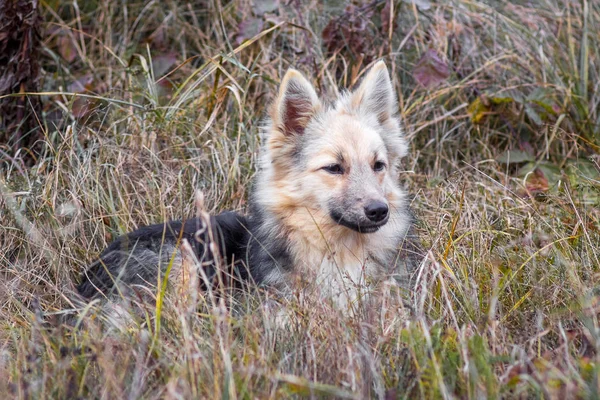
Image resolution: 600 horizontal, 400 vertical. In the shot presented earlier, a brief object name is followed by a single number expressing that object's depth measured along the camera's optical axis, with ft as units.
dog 25.13
